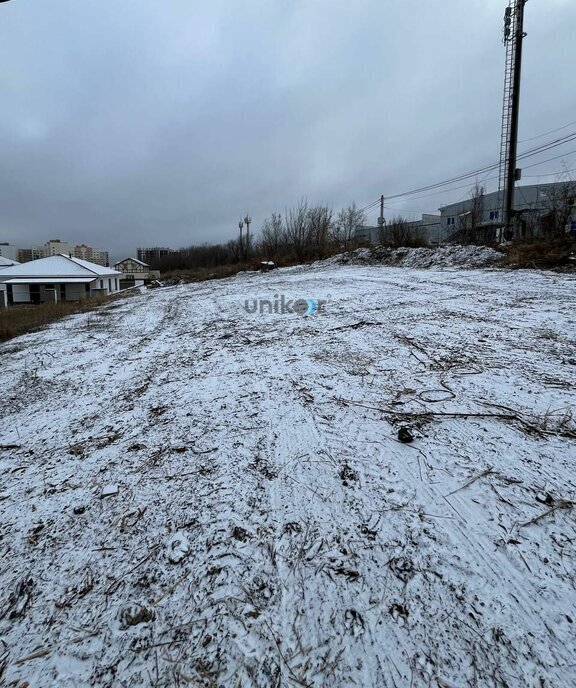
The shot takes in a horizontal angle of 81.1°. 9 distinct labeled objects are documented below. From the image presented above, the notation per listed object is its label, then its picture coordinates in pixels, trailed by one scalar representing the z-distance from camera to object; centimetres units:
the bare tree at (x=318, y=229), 2542
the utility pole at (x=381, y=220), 2003
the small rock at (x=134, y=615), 133
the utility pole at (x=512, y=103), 1348
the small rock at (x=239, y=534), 167
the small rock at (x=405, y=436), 227
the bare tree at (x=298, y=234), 2553
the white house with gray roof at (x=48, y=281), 3766
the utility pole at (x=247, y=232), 4016
